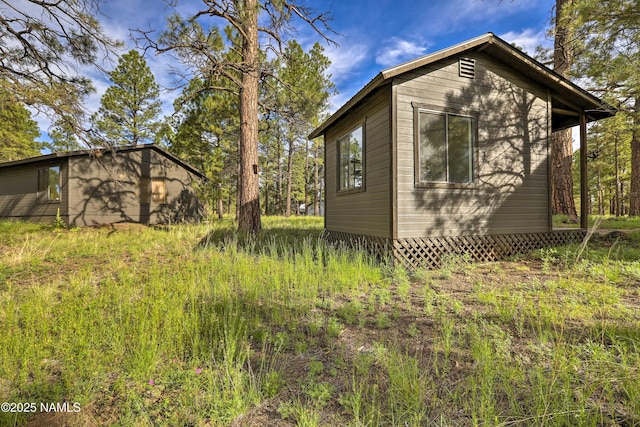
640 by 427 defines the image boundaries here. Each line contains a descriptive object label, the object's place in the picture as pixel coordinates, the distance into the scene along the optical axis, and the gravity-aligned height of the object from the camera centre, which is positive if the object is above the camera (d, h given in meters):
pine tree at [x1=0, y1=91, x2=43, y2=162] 21.77 +6.81
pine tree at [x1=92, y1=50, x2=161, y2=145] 19.61 +8.65
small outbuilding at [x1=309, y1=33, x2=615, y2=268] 5.42 +1.33
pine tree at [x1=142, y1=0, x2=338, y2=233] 7.30 +4.59
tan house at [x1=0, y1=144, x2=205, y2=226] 12.69 +1.45
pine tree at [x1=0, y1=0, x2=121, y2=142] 5.91 +3.86
